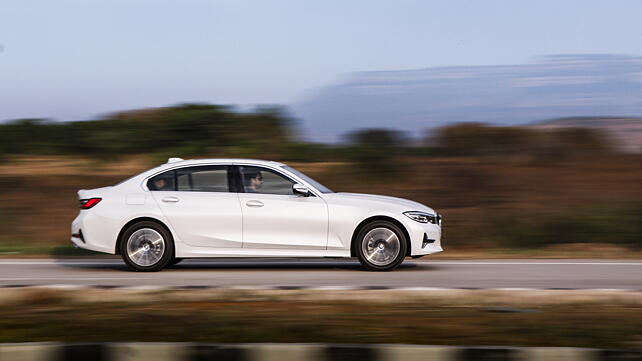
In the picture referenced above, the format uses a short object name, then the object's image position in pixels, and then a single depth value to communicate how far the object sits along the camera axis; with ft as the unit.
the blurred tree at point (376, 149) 72.49
